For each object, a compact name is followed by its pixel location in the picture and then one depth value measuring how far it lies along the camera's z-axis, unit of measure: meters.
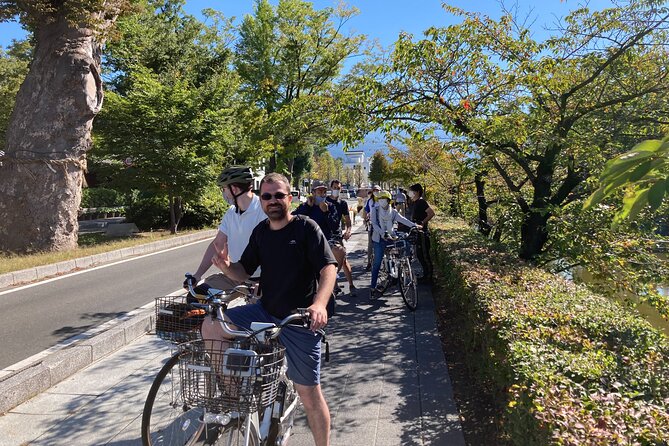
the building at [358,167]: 119.12
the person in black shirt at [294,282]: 2.59
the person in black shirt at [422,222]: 8.57
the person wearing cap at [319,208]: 6.64
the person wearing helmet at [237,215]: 3.68
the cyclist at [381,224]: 7.65
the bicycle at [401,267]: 6.85
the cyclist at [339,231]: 6.79
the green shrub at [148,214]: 21.02
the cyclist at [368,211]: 9.98
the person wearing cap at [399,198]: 10.34
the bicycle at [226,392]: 2.06
